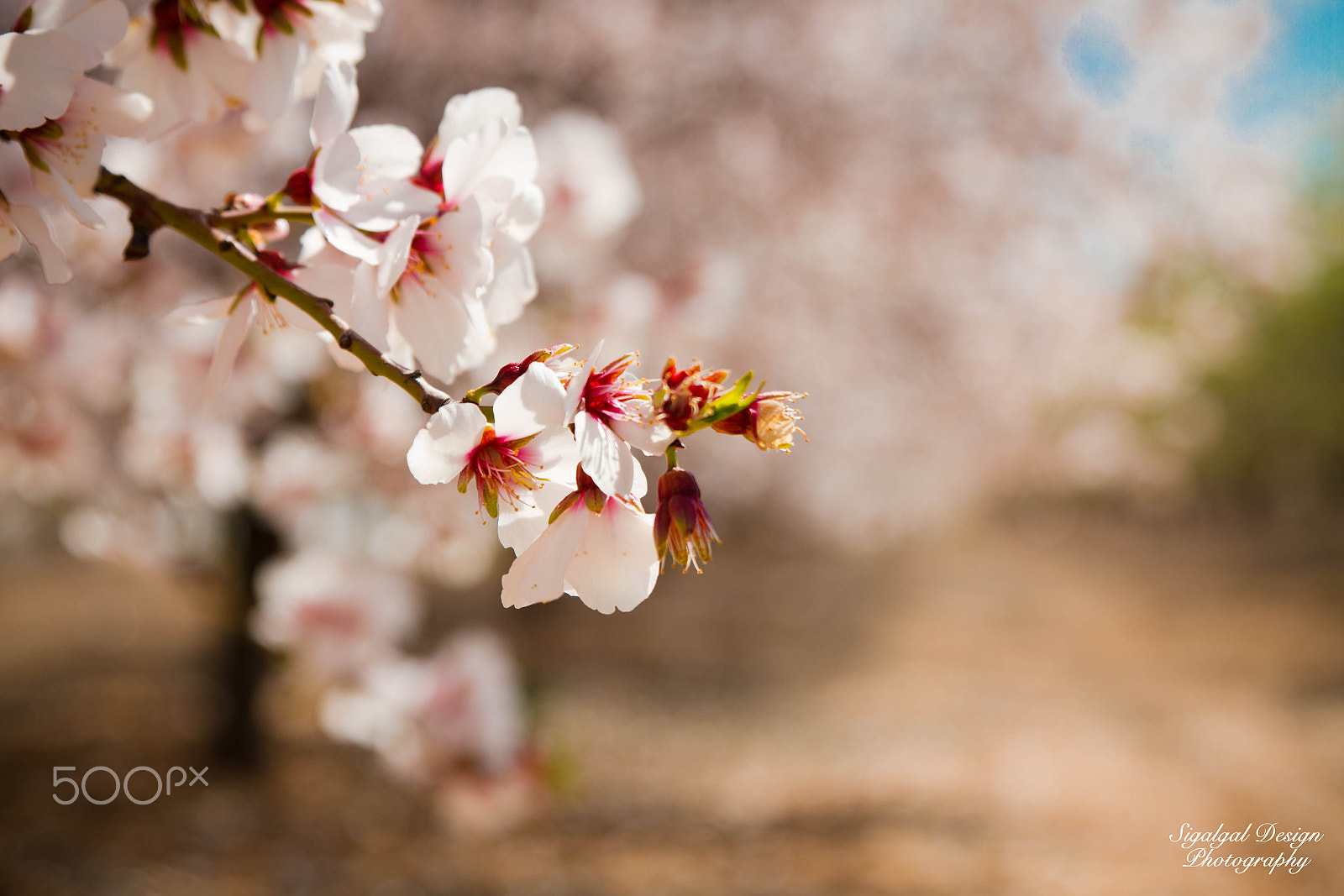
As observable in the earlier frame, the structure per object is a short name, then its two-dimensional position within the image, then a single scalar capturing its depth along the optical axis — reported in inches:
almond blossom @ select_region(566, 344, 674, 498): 16.0
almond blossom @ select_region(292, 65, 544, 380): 16.9
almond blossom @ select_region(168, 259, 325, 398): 17.4
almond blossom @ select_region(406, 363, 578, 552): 16.1
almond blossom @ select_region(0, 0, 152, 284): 16.7
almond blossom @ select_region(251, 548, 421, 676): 42.5
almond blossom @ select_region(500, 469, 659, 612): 16.4
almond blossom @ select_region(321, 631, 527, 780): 41.9
